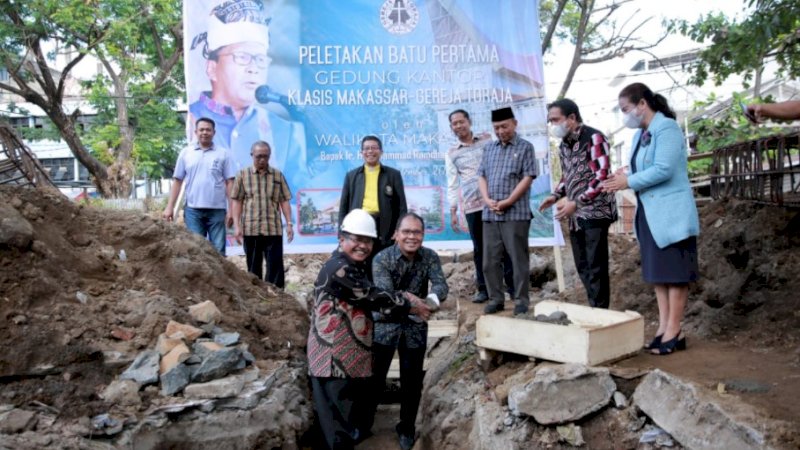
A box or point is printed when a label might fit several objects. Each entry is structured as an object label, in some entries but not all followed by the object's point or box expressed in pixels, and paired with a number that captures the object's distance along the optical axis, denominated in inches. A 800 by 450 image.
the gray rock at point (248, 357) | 194.7
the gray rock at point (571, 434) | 152.6
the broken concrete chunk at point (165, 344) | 183.6
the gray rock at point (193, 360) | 180.1
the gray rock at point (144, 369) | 172.9
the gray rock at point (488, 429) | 162.6
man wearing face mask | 205.8
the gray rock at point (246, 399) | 175.6
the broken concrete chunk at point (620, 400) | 152.2
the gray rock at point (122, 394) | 165.5
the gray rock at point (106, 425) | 153.3
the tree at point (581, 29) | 620.4
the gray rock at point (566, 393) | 153.9
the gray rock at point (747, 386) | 142.6
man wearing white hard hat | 188.7
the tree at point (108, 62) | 582.9
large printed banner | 320.5
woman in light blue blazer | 170.2
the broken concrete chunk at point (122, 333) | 188.1
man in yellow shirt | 254.1
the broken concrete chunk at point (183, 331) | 190.1
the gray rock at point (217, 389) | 173.9
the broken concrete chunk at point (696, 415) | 124.8
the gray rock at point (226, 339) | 198.1
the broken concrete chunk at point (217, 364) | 178.5
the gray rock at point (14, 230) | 194.9
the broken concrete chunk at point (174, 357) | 177.8
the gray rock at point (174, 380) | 172.3
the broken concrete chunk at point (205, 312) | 209.0
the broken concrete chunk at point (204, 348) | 185.9
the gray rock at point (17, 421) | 144.4
